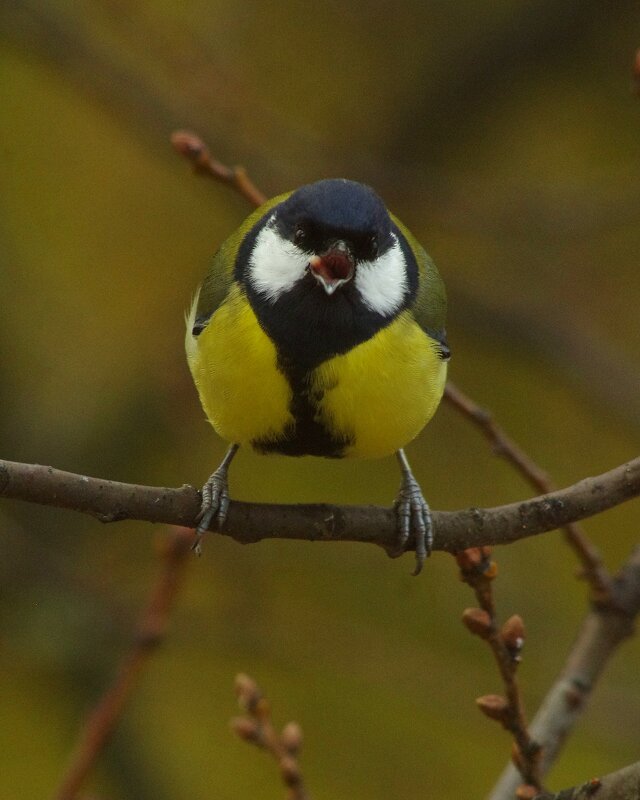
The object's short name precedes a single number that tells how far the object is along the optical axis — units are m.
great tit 4.42
